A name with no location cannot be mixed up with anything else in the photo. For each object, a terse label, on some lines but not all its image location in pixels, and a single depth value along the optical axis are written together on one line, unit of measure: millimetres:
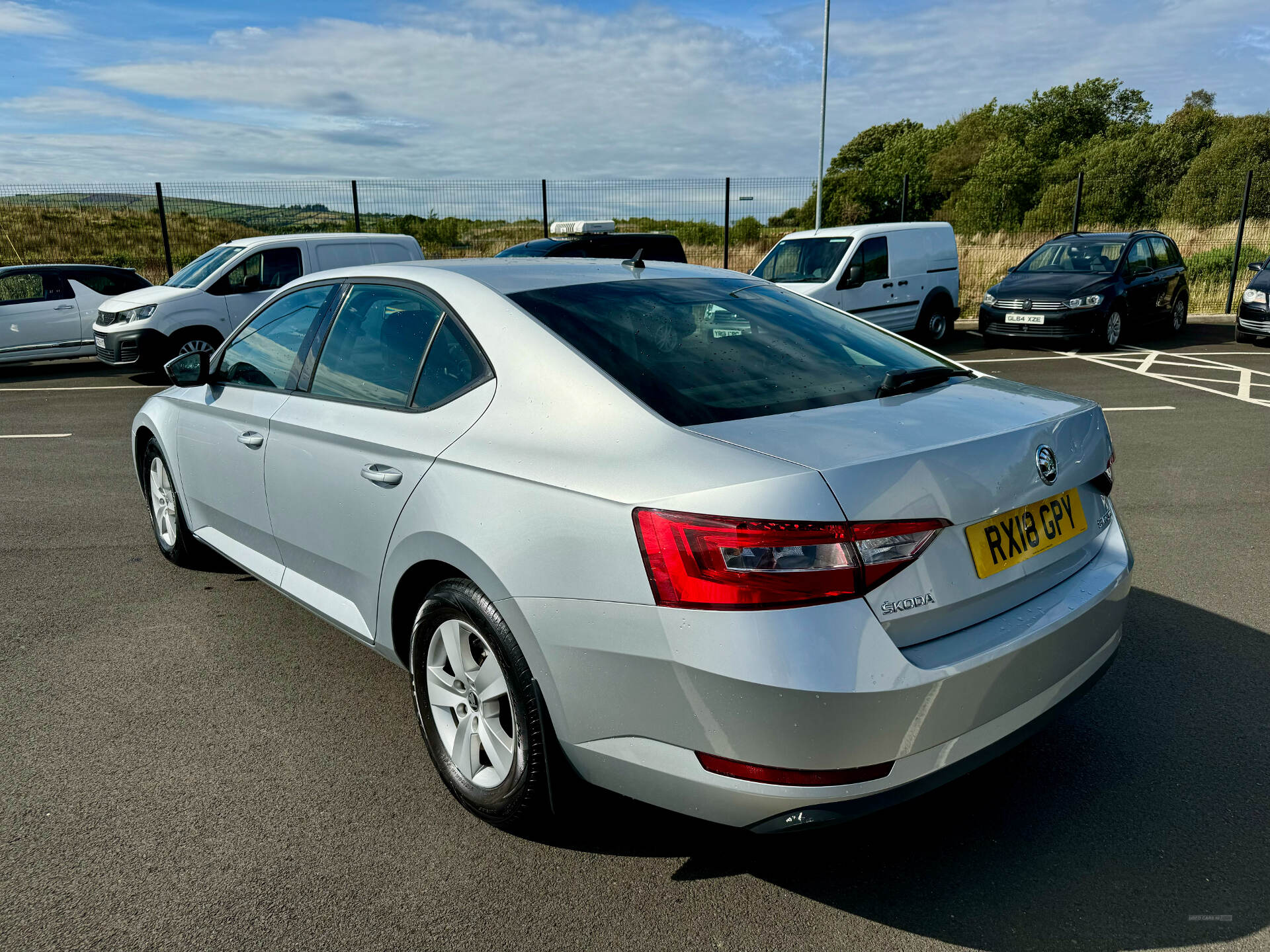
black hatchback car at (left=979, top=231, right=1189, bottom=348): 13453
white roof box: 15234
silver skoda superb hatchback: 2012
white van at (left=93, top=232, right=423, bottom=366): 11742
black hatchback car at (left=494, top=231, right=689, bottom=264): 12305
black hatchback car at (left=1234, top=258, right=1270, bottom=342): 13773
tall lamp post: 19891
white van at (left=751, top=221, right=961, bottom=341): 13406
